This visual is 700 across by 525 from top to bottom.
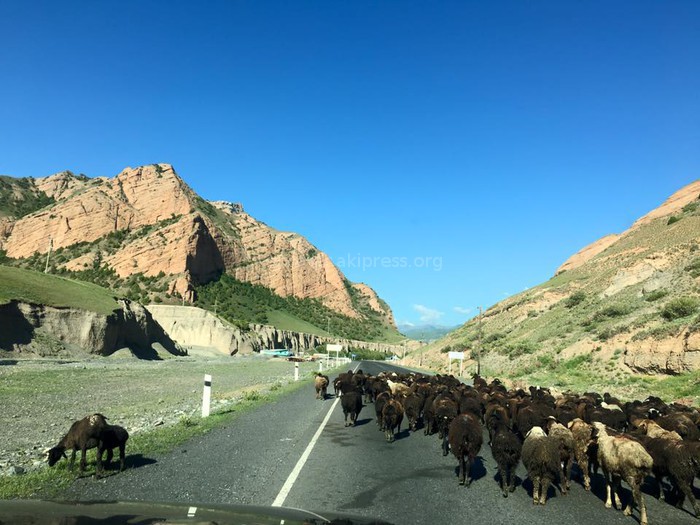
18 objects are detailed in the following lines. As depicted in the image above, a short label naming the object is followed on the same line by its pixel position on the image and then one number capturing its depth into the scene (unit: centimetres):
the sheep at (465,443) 871
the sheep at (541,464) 761
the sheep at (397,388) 1793
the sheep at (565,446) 856
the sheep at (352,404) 1518
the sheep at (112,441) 828
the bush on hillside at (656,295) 4159
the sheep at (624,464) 738
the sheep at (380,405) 1441
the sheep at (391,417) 1303
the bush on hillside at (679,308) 3350
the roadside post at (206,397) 1567
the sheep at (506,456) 806
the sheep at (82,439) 816
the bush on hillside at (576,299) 6048
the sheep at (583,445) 873
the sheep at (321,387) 2345
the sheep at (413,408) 1505
